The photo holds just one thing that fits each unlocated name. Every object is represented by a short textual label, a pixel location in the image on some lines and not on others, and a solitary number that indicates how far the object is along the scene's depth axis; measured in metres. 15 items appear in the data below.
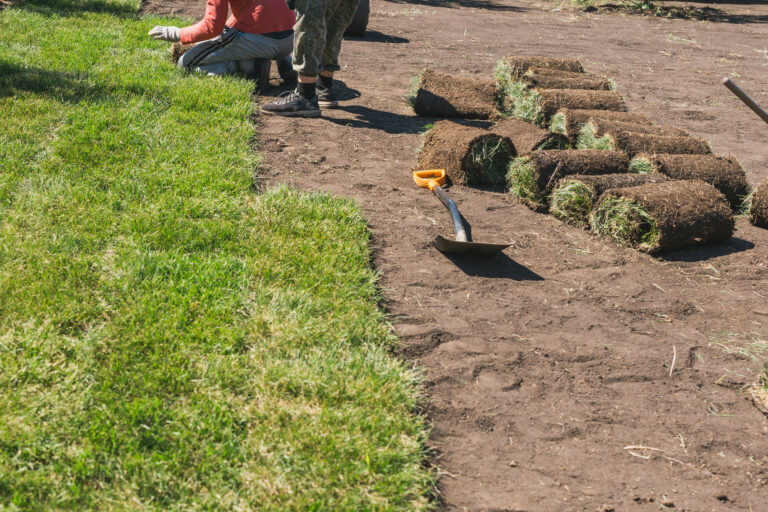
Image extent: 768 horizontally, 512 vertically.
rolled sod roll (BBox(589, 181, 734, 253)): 4.56
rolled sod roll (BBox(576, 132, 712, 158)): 5.62
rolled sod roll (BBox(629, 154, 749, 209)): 5.27
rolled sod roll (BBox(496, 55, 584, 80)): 7.28
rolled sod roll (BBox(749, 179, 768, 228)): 5.09
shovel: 4.17
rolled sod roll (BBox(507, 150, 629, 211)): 5.13
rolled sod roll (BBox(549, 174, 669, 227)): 4.93
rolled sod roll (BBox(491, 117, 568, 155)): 5.54
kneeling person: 6.95
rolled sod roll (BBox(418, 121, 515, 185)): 5.41
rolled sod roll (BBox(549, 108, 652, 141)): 6.03
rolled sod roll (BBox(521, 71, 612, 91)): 6.85
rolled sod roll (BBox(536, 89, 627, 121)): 6.32
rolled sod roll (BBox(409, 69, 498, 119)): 7.00
